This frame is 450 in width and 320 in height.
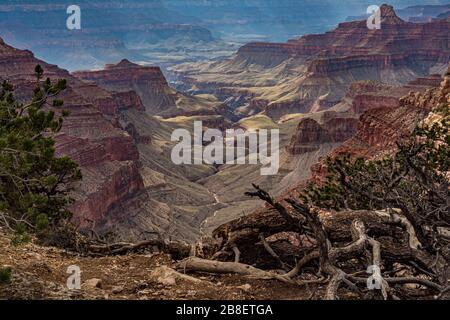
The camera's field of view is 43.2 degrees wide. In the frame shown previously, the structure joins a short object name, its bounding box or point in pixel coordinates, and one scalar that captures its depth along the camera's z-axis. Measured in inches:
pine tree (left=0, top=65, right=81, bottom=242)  466.9
